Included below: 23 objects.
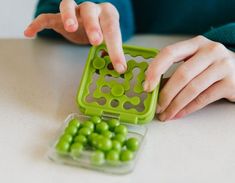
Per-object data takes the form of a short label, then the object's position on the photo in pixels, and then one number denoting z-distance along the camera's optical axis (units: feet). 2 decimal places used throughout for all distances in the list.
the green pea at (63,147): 1.62
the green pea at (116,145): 1.62
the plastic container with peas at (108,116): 1.60
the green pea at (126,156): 1.59
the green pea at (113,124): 1.77
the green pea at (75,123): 1.75
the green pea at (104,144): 1.61
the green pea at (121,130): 1.74
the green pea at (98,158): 1.58
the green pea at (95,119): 1.78
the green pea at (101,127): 1.73
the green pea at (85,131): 1.70
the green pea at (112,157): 1.58
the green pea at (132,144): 1.66
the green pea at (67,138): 1.66
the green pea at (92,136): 1.67
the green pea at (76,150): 1.61
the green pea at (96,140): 1.64
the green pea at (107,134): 1.69
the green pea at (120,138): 1.68
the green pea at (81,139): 1.66
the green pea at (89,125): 1.74
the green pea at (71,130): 1.71
